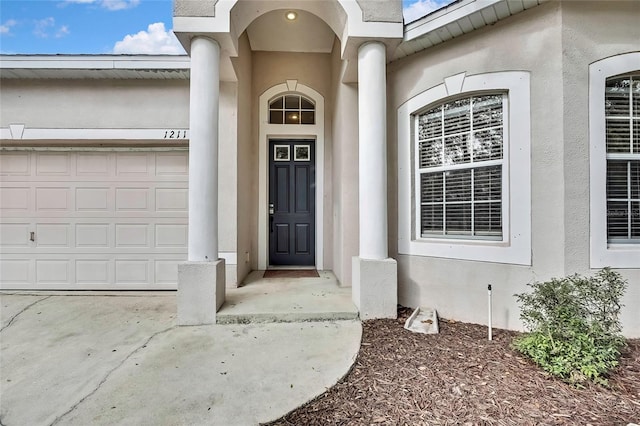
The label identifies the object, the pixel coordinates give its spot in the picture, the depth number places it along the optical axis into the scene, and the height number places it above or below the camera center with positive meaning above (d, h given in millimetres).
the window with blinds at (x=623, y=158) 3014 +521
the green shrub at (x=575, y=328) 2248 -930
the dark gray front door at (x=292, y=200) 5887 +249
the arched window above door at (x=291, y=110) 5844 +1971
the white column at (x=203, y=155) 3475 +676
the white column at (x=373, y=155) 3518 +661
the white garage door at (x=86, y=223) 4754 -147
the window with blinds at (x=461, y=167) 3318 +513
